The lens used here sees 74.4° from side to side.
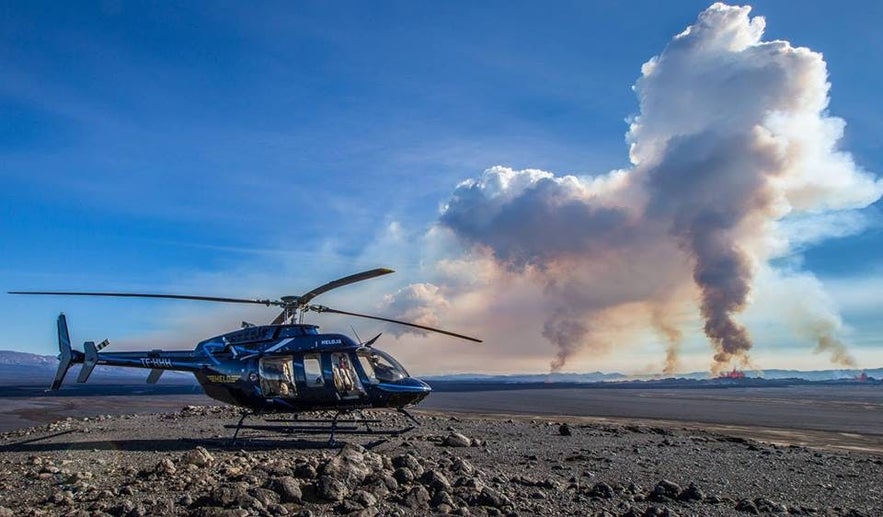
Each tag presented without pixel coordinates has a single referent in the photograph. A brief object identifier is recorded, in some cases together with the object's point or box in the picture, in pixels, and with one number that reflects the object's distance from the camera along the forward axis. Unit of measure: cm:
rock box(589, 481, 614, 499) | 1149
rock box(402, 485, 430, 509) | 987
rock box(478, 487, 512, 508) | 1009
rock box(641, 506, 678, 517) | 1004
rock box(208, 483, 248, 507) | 938
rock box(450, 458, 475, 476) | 1246
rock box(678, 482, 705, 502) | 1166
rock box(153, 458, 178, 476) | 1169
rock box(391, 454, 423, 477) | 1170
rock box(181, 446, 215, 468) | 1267
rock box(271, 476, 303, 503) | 987
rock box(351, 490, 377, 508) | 978
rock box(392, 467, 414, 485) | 1122
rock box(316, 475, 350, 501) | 1003
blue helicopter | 1792
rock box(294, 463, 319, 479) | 1122
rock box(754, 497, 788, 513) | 1129
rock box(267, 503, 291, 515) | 925
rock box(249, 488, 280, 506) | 952
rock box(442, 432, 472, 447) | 1795
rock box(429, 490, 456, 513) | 984
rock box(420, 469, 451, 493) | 1072
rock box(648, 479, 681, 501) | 1161
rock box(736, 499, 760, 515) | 1115
